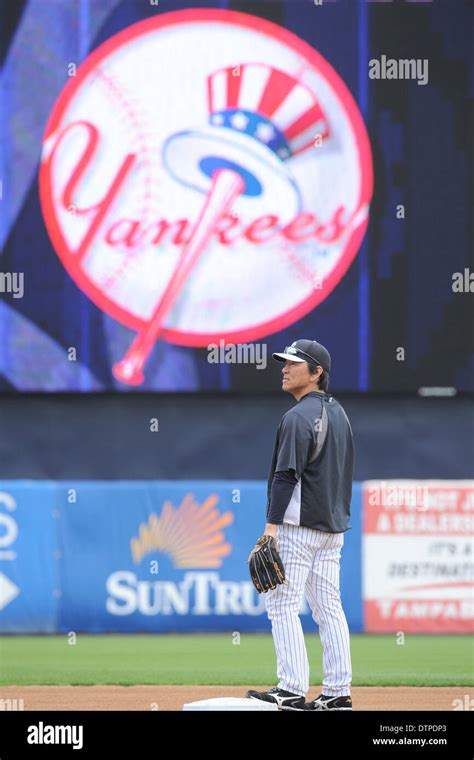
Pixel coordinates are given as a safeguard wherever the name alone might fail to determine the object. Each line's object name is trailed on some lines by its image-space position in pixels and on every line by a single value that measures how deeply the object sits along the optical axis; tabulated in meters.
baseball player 6.94
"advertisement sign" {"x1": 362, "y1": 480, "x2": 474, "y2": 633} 13.31
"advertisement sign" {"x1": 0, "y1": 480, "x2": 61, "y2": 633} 13.32
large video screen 14.46
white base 6.79
